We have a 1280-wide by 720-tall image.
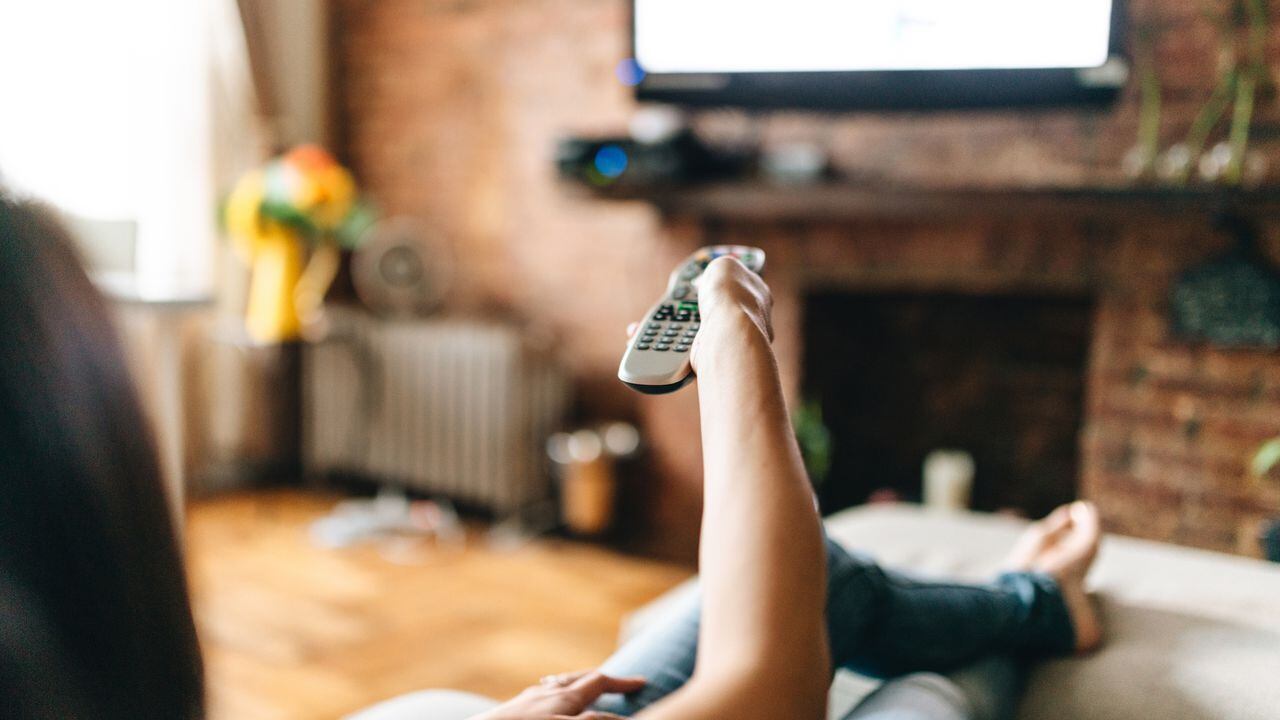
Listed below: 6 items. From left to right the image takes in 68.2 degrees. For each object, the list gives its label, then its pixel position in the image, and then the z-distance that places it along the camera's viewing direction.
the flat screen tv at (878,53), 1.92
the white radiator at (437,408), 2.82
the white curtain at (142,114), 2.68
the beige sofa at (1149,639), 0.93
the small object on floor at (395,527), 2.74
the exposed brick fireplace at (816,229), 2.05
